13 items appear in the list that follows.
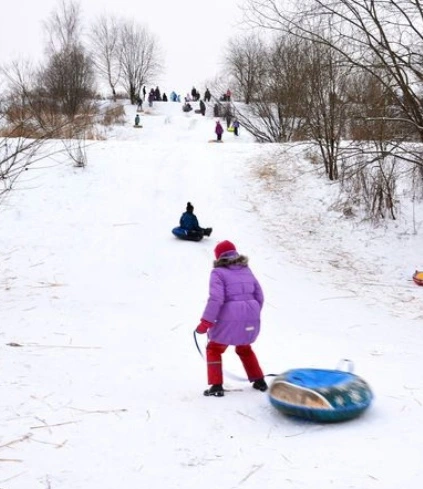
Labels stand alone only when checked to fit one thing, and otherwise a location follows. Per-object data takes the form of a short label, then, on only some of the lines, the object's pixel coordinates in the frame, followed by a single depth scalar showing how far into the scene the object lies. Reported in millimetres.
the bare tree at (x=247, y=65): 31861
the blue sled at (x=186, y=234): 11539
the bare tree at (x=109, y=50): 47250
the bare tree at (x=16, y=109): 7069
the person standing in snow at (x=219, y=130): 29867
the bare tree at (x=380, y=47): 10055
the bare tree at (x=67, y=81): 28828
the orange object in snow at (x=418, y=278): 10398
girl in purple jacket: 4660
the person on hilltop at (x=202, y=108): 42781
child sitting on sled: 11477
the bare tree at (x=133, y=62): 47375
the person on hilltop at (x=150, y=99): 46000
